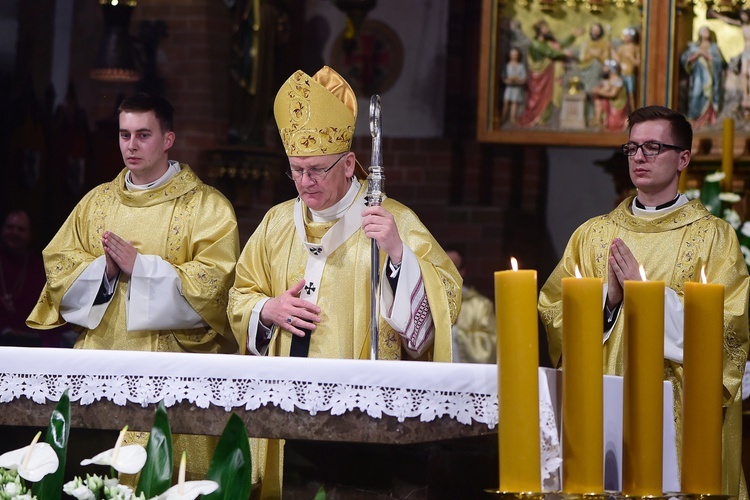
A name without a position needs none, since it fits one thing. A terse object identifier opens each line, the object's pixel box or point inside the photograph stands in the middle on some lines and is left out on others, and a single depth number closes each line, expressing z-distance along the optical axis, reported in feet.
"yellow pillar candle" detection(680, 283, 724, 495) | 31.15
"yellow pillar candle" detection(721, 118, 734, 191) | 45.18
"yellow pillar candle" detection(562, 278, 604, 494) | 29.87
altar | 37.23
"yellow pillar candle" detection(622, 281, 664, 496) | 30.35
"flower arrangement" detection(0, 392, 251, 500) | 30.58
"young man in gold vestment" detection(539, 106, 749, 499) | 40.94
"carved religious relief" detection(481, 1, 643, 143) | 48.72
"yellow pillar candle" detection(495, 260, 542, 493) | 29.96
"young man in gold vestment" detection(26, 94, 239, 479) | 41.85
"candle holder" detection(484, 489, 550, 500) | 29.14
